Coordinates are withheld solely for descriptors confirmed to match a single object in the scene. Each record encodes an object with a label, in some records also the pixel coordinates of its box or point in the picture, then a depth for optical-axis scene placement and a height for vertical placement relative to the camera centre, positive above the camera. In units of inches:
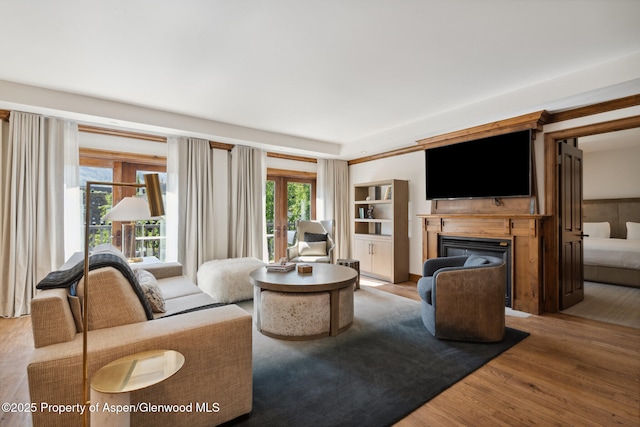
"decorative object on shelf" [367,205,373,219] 233.4 +1.4
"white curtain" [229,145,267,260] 200.5 +8.5
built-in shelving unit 203.0 -11.2
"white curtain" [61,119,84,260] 149.4 +13.4
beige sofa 50.2 -25.4
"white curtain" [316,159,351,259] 247.3 +14.2
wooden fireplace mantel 138.3 -14.9
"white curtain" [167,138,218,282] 179.3 +8.9
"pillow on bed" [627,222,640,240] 217.6 -12.6
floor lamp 49.0 +2.8
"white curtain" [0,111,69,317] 136.3 +3.6
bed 185.6 -19.4
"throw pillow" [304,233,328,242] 207.2 -15.3
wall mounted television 145.3 +25.1
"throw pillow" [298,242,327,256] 200.4 -22.9
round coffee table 107.7 -33.5
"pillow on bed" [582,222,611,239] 232.8 -12.3
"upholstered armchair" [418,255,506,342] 106.7 -31.8
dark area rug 70.2 -46.4
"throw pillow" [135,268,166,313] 83.5 -22.7
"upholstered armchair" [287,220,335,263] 197.2 -19.1
